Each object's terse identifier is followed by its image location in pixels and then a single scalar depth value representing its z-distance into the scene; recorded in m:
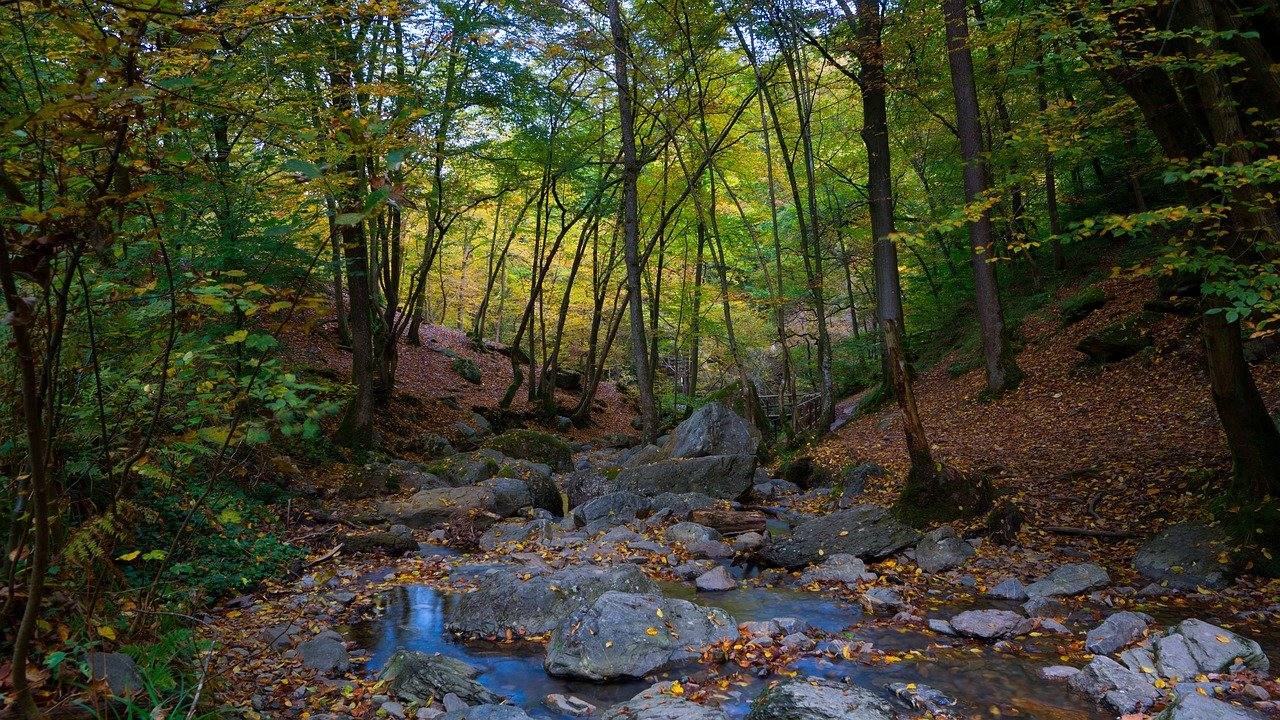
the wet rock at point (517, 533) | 8.41
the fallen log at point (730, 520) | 8.62
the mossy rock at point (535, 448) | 13.93
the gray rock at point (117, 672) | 2.79
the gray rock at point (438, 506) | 9.11
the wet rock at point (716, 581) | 6.62
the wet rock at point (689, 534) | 8.09
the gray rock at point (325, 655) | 4.50
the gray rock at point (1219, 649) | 4.04
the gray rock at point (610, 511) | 9.22
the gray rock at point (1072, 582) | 5.57
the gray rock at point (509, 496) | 9.95
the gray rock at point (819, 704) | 3.75
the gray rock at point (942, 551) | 6.57
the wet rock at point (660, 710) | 3.83
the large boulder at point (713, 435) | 11.93
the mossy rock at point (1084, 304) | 12.69
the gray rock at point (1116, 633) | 4.51
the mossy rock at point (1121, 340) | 10.66
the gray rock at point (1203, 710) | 3.40
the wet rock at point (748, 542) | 7.74
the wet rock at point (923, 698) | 4.02
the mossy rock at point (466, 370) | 21.05
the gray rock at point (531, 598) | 5.59
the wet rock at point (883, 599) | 5.75
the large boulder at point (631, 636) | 4.72
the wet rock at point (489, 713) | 3.82
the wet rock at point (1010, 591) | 5.70
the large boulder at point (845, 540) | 7.09
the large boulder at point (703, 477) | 10.27
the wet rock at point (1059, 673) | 4.23
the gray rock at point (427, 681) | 4.18
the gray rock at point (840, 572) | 6.52
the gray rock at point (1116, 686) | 3.83
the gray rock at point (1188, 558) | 5.48
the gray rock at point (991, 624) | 4.98
